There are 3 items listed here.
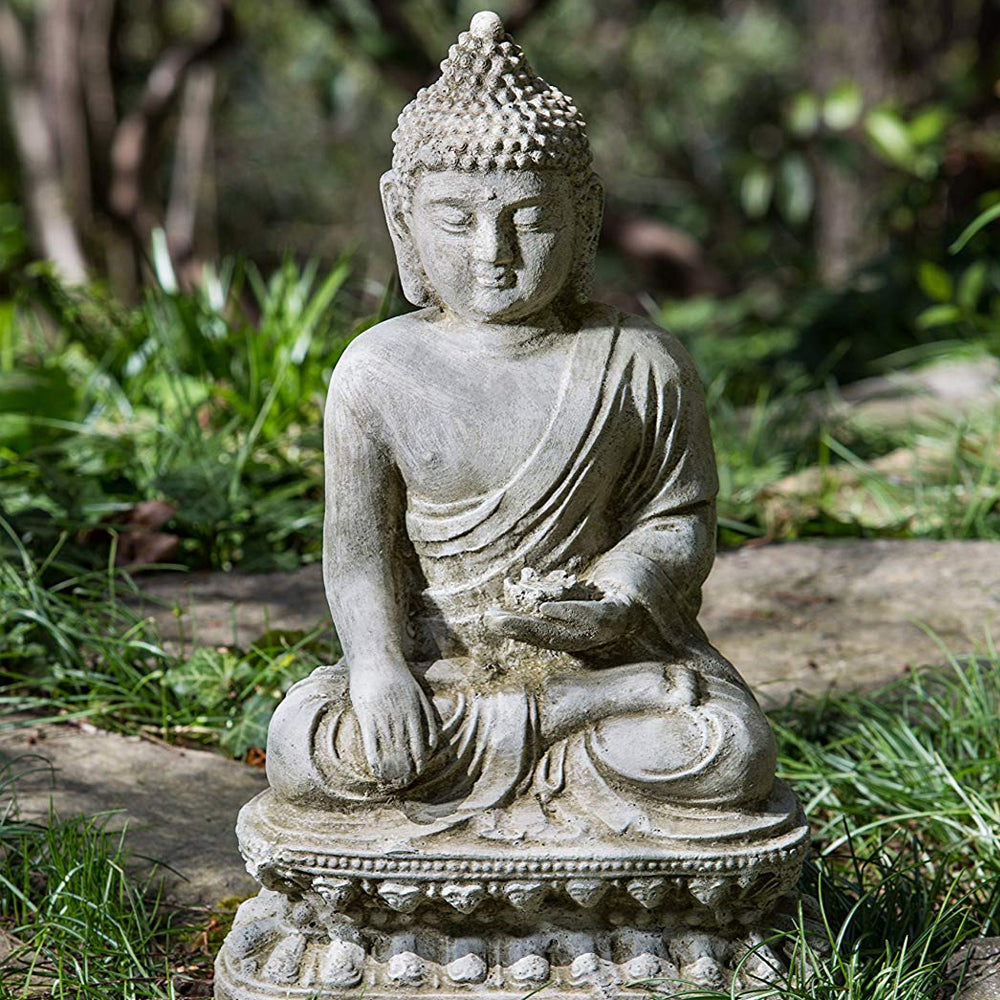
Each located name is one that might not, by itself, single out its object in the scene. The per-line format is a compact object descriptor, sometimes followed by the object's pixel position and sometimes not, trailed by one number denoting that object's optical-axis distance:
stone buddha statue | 2.61
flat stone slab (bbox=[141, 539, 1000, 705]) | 4.27
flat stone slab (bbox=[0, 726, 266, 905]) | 3.31
